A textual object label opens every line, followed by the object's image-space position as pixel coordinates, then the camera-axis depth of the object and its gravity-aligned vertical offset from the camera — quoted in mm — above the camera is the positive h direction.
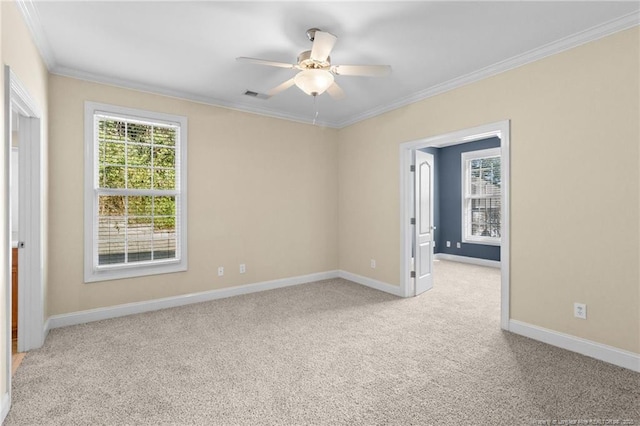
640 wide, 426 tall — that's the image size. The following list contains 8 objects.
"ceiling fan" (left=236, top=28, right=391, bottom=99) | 2568 +1131
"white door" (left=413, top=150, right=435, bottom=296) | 4562 -144
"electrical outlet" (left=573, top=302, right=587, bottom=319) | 2771 -824
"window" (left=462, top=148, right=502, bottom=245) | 6773 +319
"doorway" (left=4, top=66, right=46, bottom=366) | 2799 -161
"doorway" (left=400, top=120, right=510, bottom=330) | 3291 +169
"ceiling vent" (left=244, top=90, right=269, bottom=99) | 4086 +1460
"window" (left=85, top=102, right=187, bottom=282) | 3578 +219
